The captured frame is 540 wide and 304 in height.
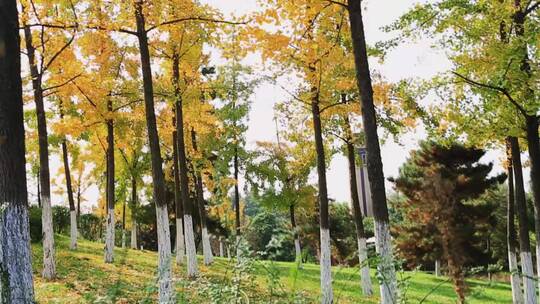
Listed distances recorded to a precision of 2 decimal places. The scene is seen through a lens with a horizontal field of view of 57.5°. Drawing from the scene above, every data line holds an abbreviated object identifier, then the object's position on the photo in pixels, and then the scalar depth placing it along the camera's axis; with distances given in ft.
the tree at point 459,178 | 85.46
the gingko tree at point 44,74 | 39.91
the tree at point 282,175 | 78.59
